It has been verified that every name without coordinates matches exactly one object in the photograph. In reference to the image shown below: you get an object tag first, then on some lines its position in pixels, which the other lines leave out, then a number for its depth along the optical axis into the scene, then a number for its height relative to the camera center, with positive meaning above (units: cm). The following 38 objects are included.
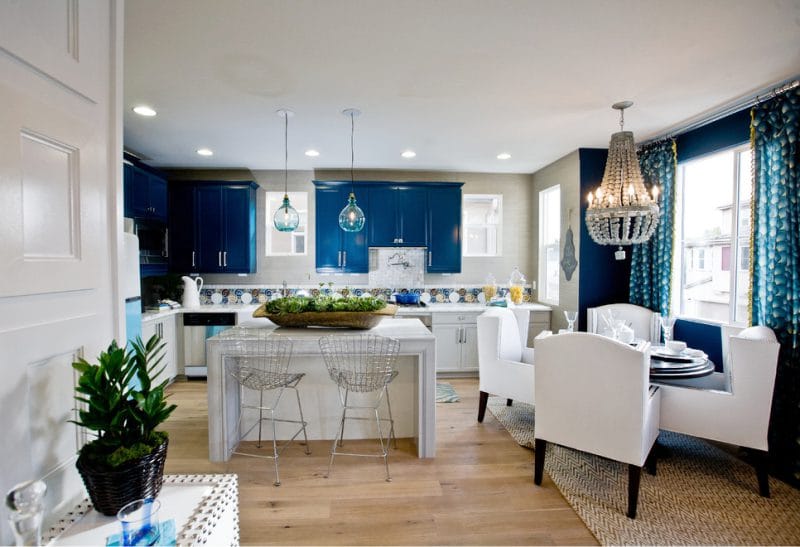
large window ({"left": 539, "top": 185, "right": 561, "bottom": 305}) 511 +31
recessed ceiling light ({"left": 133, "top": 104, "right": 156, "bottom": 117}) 314 +121
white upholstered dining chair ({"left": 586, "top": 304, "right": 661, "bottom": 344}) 383 -49
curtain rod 270 +122
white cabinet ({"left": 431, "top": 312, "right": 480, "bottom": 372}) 492 -93
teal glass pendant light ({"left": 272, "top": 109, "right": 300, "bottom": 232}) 355 +40
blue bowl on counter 512 -43
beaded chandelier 302 +48
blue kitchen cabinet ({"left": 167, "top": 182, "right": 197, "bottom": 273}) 503 +45
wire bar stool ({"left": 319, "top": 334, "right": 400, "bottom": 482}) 269 -66
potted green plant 121 -54
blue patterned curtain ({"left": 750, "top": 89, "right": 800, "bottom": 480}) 263 +13
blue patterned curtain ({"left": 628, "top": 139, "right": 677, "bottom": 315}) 372 +18
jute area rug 209 -139
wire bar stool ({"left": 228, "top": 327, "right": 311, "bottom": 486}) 271 -71
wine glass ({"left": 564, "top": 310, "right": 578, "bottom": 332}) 327 -42
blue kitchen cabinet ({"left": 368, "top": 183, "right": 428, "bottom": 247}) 520 +67
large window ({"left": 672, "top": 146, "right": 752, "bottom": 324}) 321 +25
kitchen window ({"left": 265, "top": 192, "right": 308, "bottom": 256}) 546 +45
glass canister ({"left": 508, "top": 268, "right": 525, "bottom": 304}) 528 -28
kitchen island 282 -95
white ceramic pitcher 485 -36
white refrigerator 352 -23
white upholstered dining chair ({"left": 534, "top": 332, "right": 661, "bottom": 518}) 221 -77
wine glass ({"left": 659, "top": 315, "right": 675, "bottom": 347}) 304 -45
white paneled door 105 +13
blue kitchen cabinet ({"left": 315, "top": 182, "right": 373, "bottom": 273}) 513 +33
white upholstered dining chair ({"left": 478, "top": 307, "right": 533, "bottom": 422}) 322 -81
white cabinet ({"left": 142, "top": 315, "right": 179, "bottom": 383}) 420 -80
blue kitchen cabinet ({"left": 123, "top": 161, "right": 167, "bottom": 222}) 405 +76
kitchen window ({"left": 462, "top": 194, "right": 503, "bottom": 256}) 565 +53
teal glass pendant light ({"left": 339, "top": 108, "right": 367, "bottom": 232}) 366 +44
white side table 118 -80
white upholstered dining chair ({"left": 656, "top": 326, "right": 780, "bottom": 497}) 236 -84
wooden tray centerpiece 303 -37
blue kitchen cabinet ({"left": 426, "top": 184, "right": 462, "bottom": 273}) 527 +47
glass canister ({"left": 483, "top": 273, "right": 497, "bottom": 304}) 537 -35
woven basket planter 121 -67
